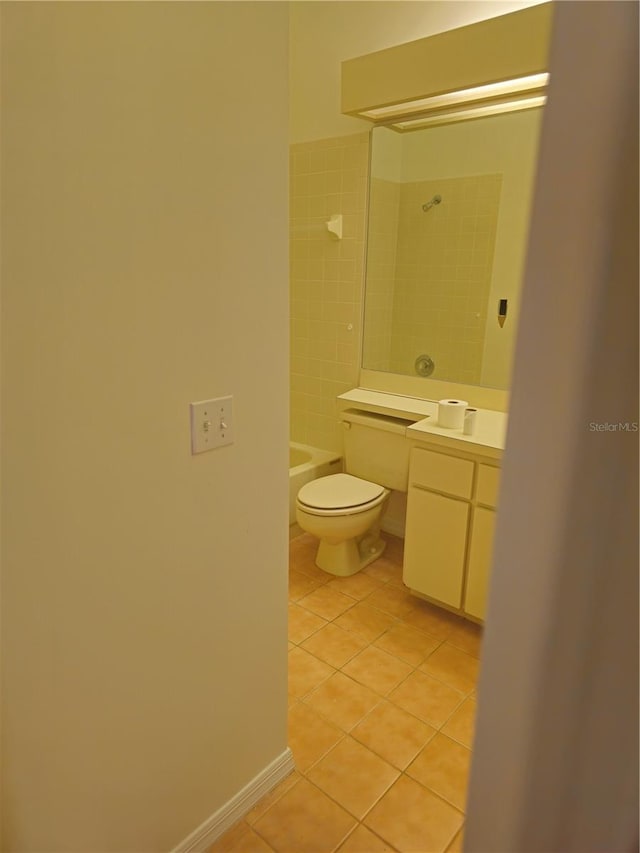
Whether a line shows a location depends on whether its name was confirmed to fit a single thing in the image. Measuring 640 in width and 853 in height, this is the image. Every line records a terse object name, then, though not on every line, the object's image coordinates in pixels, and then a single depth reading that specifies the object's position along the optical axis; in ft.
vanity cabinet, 6.63
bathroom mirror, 7.63
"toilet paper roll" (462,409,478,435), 6.77
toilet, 7.93
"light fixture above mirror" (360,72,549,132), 6.71
